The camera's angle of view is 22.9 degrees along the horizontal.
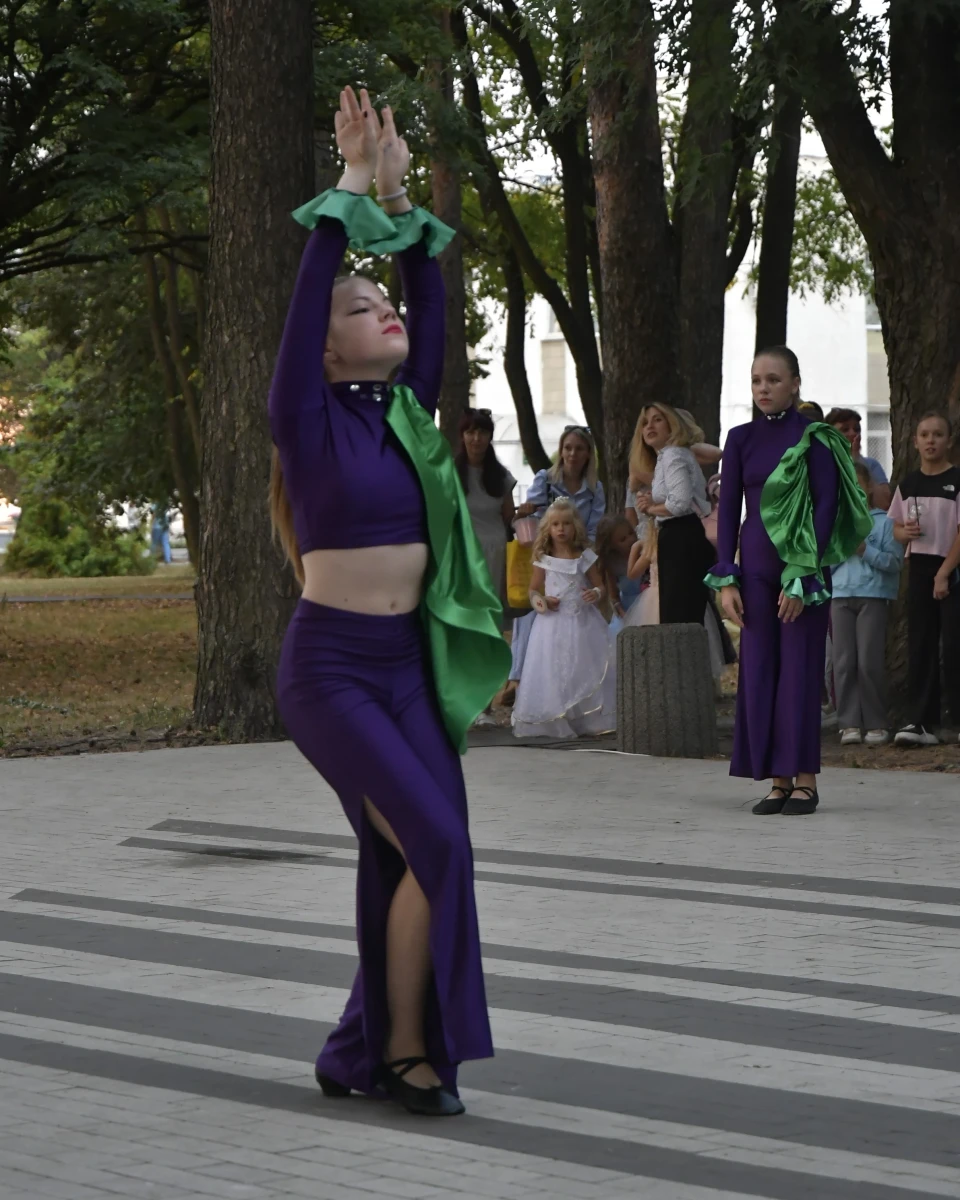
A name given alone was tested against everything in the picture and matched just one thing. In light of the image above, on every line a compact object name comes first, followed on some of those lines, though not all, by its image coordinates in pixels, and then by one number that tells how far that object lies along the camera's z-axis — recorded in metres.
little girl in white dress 15.24
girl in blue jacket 14.39
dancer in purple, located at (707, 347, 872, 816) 10.84
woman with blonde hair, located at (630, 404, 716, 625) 14.45
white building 62.66
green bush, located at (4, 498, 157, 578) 63.25
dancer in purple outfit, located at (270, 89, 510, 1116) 5.36
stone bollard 13.73
